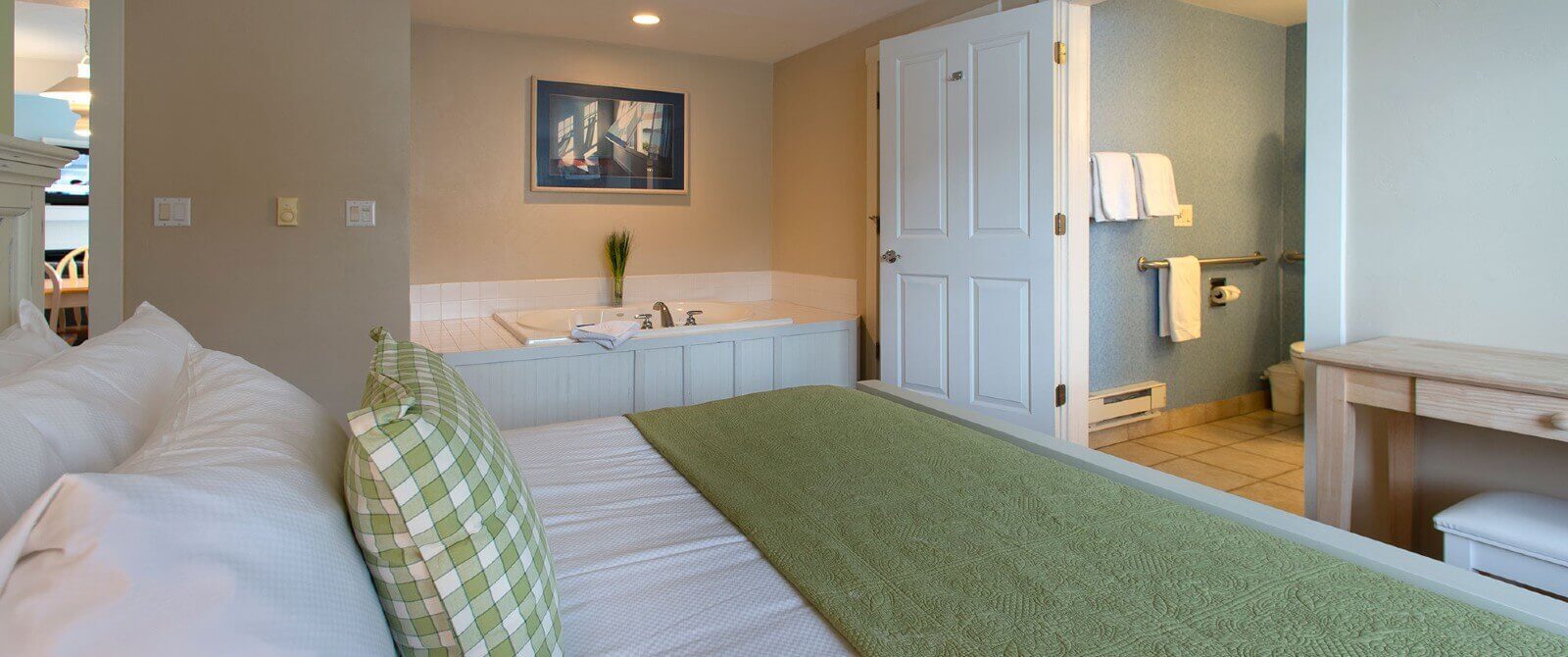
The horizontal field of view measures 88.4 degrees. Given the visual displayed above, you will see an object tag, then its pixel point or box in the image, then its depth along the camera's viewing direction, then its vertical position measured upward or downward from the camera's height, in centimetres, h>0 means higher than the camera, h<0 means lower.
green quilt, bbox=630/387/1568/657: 95 -35
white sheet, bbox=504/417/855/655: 101 -37
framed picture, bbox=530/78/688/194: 428 +100
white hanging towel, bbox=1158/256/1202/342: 385 +10
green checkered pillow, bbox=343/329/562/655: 79 -23
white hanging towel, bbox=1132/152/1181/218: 364 +62
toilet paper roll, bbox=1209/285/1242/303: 417 +14
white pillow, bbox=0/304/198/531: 72 -10
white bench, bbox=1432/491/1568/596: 158 -44
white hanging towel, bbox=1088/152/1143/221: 350 +59
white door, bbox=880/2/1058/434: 320 +45
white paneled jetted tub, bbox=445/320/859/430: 326 -22
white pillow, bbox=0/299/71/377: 107 -3
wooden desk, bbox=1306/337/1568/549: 166 -17
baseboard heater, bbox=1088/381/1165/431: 374 -40
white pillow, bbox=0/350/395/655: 52 -18
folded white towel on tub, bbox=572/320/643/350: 340 -6
